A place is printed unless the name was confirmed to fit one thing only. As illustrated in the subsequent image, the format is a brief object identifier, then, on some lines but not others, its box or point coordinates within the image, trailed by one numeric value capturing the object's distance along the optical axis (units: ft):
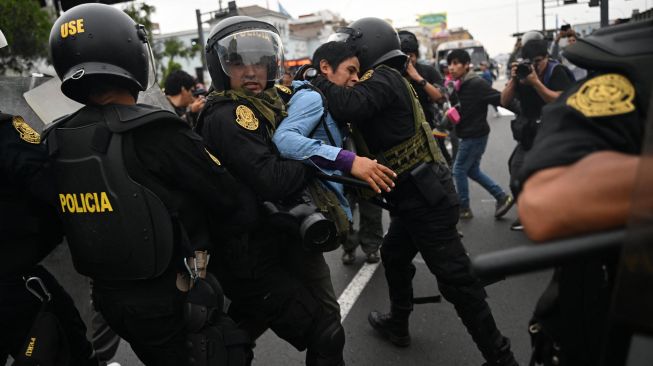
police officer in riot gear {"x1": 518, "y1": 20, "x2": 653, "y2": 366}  2.89
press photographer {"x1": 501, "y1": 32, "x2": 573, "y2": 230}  14.06
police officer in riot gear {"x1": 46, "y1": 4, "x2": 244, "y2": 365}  5.31
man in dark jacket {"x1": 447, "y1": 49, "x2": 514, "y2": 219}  17.57
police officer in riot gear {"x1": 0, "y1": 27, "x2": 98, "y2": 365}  5.67
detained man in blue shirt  6.61
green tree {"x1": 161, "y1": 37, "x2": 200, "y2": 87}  104.68
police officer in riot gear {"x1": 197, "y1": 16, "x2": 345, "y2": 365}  6.41
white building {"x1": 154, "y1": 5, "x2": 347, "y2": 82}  171.00
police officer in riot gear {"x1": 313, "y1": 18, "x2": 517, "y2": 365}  7.73
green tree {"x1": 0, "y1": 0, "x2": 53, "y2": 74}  40.52
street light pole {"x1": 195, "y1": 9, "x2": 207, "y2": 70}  77.10
